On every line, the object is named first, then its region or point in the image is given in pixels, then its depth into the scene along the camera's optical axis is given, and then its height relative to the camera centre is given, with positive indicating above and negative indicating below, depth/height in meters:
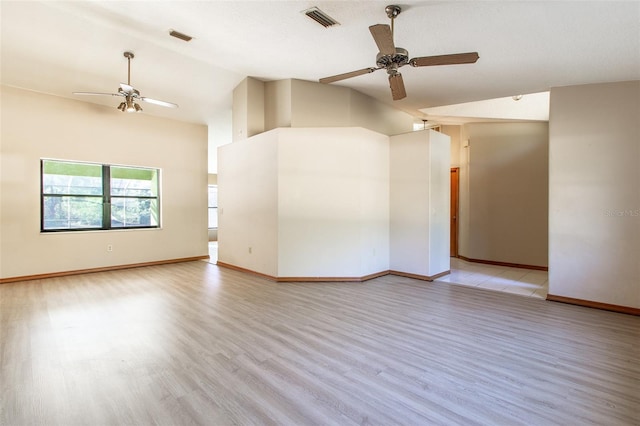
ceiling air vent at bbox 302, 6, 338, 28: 3.12 +2.05
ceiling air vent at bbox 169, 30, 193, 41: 3.75 +2.21
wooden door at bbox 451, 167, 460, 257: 7.53 -0.03
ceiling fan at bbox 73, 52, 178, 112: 4.08 +1.57
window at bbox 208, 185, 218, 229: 12.13 +0.14
